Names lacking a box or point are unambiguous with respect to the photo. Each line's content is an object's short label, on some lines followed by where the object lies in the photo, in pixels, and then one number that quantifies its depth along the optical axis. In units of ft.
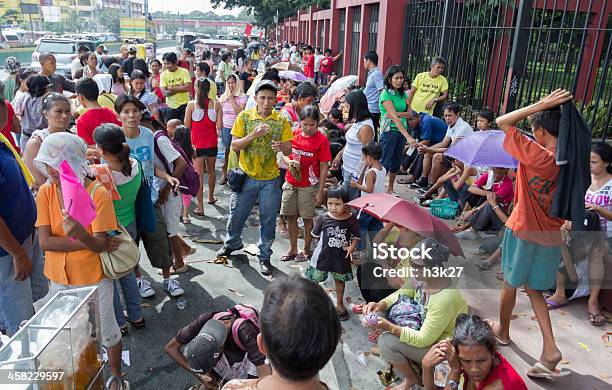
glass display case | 5.78
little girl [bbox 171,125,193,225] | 16.25
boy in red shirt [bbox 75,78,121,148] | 14.57
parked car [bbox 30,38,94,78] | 54.60
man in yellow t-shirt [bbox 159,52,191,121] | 26.48
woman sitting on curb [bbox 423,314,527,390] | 7.65
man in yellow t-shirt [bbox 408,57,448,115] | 23.91
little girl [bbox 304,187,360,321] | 13.00
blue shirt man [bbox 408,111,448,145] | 23.35
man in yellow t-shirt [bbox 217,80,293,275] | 14.80
